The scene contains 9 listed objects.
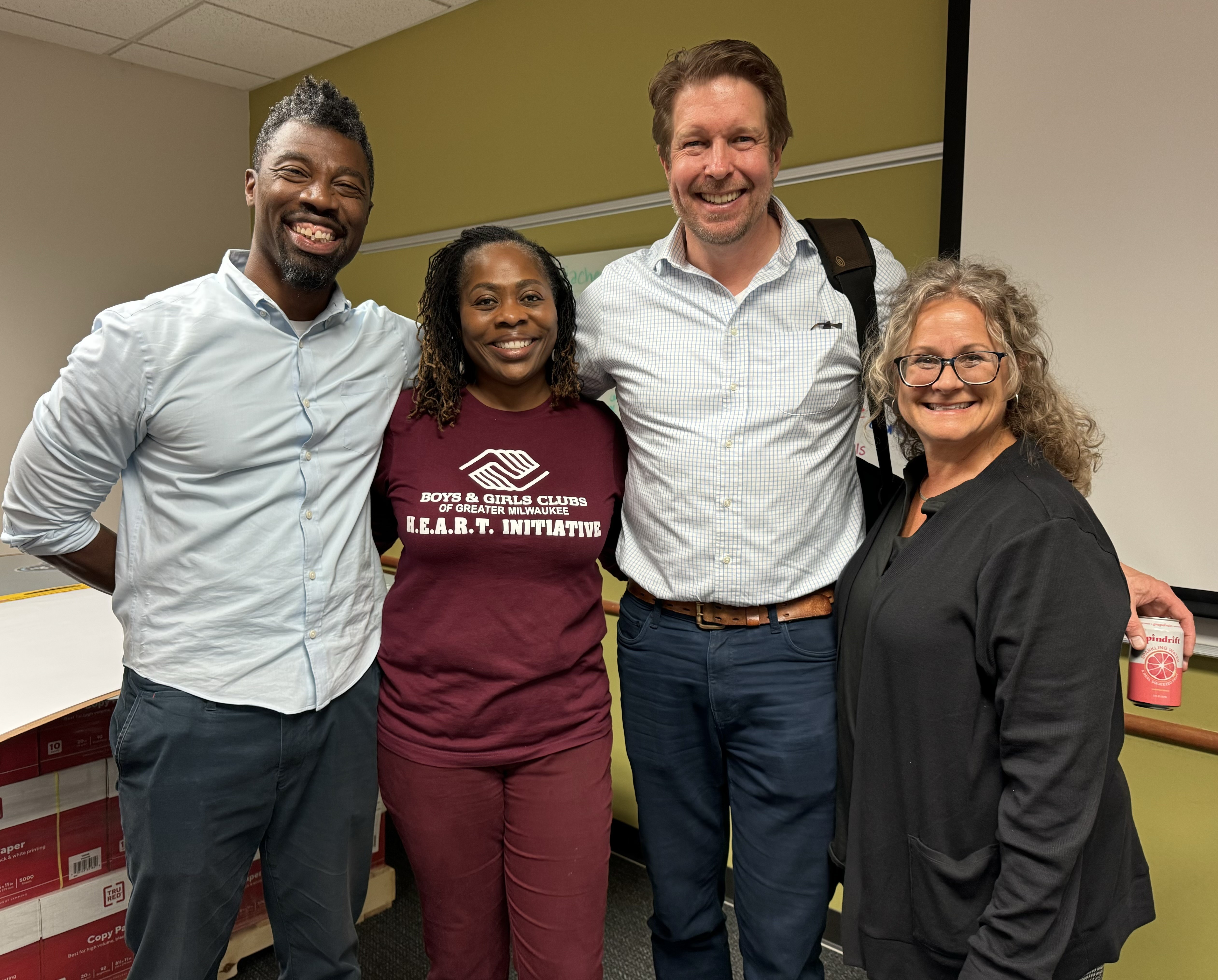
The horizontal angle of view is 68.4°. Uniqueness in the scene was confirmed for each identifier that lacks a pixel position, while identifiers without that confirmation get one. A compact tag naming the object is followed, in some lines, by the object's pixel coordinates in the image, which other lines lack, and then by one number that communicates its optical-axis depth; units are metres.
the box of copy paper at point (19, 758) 1.79
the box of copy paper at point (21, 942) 1.83
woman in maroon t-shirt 1.44
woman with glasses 1.08
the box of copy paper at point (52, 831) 1.82
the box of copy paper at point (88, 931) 1.89
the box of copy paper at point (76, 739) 1.85
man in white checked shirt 1.46
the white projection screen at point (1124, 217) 1.79
